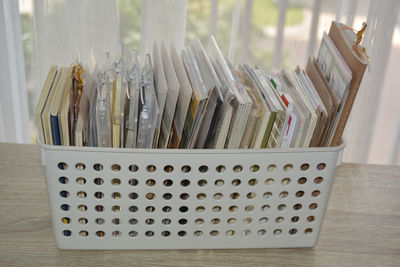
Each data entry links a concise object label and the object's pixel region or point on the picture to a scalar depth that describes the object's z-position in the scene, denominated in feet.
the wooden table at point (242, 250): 2.67
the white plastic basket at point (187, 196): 2.41
